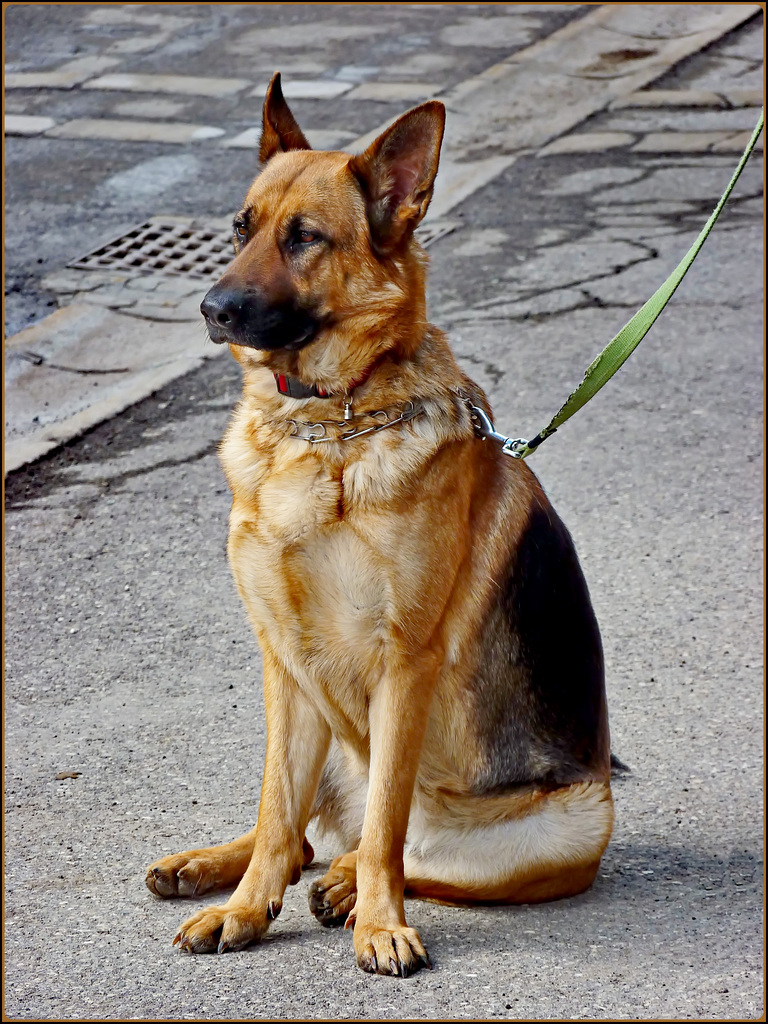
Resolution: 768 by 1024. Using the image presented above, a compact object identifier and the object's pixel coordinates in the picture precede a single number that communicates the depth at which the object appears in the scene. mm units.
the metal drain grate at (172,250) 7453
